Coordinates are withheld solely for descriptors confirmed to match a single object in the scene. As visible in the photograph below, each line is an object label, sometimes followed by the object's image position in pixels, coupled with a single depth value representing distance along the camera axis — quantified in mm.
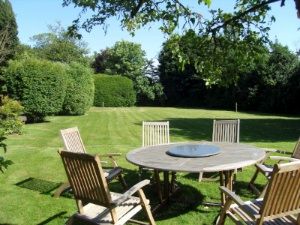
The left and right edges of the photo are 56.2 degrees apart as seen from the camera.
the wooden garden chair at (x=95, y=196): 2845
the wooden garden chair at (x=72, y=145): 4386
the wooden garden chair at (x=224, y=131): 5419
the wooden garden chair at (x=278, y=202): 2494
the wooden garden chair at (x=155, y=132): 5457
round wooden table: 3427
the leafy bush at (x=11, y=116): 8856
